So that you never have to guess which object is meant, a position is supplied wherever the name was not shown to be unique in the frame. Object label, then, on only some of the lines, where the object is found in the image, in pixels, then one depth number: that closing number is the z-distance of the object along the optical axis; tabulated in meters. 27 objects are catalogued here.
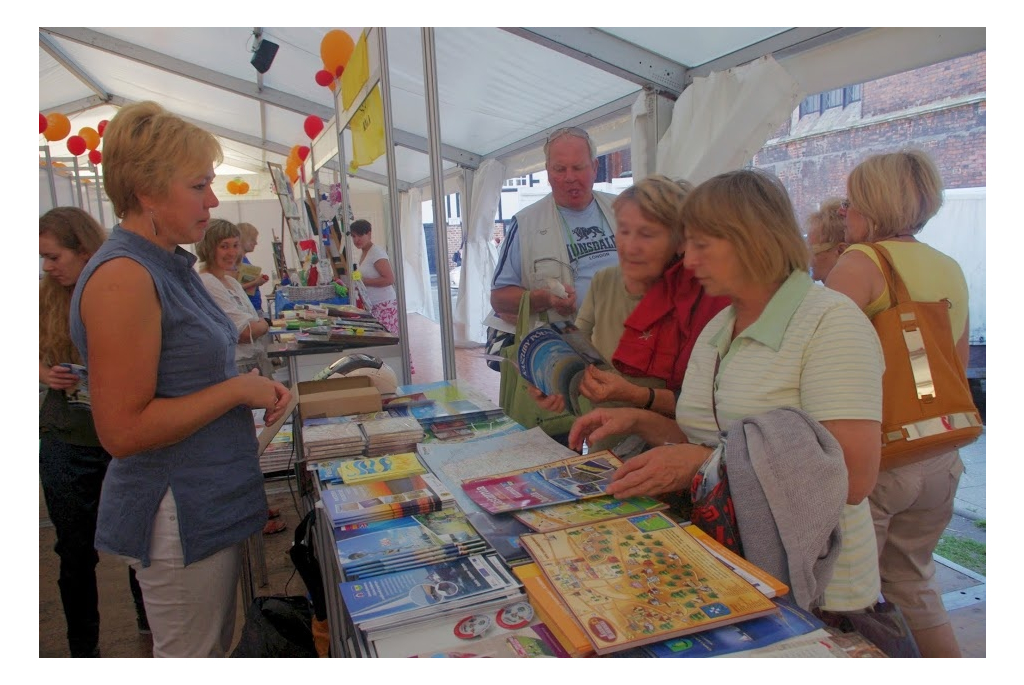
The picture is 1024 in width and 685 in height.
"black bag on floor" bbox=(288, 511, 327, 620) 1.57
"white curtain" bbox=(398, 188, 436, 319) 11.34
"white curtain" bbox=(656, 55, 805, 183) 2.84
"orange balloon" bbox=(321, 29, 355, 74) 4.14
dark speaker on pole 5.49
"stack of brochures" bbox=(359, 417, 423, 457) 1.69
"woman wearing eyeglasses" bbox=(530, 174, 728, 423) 1.55
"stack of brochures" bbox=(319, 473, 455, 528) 1.23
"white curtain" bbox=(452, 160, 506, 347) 7.52
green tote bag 1.95
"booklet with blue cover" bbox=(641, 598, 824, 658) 0.84
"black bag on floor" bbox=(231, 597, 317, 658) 1.51
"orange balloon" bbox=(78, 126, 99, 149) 8.64
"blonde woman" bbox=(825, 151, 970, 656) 1.66
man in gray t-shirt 2.52
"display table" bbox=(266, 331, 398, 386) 3.64
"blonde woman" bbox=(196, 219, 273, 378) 3.43
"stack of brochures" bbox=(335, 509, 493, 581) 1.04
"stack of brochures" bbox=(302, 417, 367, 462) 1.62
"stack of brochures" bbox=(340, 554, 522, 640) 0.91
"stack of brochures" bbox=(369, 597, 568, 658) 0.87
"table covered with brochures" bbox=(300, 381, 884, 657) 0.86
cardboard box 1.97
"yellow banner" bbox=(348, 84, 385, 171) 3.16
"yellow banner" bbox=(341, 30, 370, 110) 3.34
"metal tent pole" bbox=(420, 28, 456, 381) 2.75
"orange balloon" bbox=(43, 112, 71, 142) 7.03
